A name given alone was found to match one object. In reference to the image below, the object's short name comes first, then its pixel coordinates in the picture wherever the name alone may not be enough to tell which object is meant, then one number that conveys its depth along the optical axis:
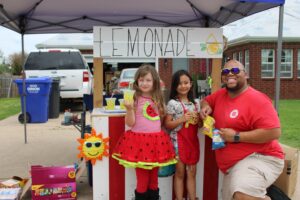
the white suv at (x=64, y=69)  9.62
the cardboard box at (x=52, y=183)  3.10
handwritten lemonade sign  3.19
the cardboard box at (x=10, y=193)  3.12
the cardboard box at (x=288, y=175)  2.82
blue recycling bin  8.21
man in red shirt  2.32
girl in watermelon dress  2.63
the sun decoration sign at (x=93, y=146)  2.92
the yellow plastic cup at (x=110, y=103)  3.15
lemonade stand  2.99
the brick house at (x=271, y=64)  14.75
